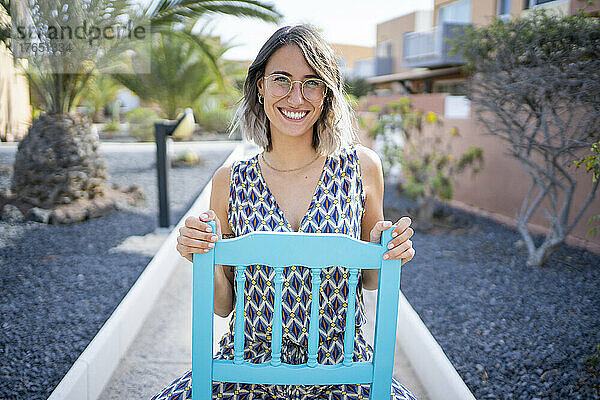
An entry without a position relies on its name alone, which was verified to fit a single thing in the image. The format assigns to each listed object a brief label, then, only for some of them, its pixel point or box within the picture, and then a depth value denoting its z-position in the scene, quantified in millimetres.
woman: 1638
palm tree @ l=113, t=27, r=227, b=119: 12391
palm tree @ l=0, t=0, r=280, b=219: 4848
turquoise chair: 1283
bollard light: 4957
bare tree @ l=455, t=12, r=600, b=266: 3807
